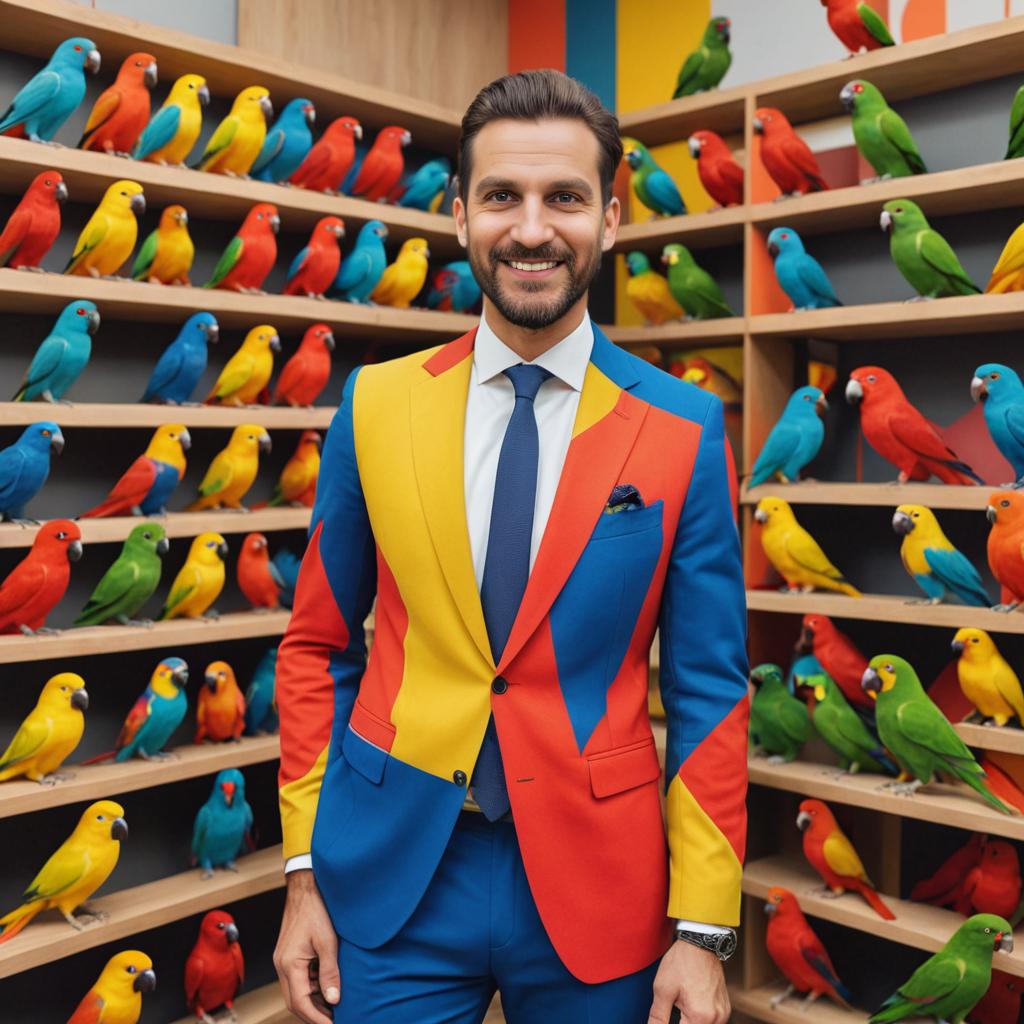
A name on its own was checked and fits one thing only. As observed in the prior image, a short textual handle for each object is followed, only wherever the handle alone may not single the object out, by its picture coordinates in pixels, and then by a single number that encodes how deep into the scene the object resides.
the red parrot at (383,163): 2.69
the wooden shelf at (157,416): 2.10
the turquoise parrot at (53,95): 2.08
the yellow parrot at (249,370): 2.47
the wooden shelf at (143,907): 2.00
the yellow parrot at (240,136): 2.39
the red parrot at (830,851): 2.25
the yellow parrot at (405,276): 2.74
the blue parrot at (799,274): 2.41
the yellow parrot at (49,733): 2.05
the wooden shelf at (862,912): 2.09
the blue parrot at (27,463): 2.06
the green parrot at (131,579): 2.21
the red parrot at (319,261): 2.56
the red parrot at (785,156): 2.40
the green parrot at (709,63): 2.62
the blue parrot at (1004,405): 2.01
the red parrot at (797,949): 2.28
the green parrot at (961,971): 1.93
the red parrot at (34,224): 2.09
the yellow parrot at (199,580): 2.36
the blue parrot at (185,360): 2.36
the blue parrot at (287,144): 2.49
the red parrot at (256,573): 2.50
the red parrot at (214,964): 2.26
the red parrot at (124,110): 2.21
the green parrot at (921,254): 2.17
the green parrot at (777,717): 2.37
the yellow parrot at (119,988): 2.10
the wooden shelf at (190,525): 2.10
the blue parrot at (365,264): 2.63
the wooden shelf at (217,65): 2.15
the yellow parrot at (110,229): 2.20
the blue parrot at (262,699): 2.52
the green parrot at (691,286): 2.65
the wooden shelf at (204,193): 2.12
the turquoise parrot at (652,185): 2.70
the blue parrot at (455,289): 2.88
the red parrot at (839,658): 2.34
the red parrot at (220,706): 2.39
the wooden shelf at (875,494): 2.10
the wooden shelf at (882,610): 2.04
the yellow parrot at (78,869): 2.04
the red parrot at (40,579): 2.06
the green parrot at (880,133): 2.25
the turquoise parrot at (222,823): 2.32
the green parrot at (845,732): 2.26
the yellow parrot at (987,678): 2.05
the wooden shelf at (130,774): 2.03
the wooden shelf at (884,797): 2.00
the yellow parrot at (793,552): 2.38
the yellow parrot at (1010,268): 2.03
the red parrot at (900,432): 2.22
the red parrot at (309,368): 2.57
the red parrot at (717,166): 2.60
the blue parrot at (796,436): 2.41
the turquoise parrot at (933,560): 2.12
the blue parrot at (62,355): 2.14
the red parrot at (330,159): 2.58
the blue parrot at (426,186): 2.79
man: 1.19
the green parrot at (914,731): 2.04
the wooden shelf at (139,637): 2.06
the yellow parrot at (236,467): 2.43
